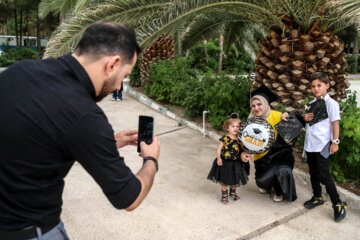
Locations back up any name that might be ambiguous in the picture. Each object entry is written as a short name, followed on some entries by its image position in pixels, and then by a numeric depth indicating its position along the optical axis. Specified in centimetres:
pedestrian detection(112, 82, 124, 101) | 974
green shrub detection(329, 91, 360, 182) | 406
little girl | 393
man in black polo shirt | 135
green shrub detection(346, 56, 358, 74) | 2351
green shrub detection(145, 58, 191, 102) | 879
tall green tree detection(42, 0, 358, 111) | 510
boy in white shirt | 370
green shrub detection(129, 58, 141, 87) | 1145
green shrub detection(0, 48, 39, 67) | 2238
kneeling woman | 396
